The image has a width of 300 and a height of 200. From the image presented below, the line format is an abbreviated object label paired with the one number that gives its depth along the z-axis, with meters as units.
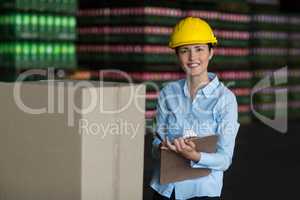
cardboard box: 2.12
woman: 2.37
